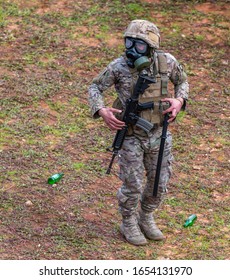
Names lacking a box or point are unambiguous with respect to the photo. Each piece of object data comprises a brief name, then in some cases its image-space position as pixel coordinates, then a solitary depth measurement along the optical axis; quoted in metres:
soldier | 13.20
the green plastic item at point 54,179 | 16.59
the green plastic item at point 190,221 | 15.38
